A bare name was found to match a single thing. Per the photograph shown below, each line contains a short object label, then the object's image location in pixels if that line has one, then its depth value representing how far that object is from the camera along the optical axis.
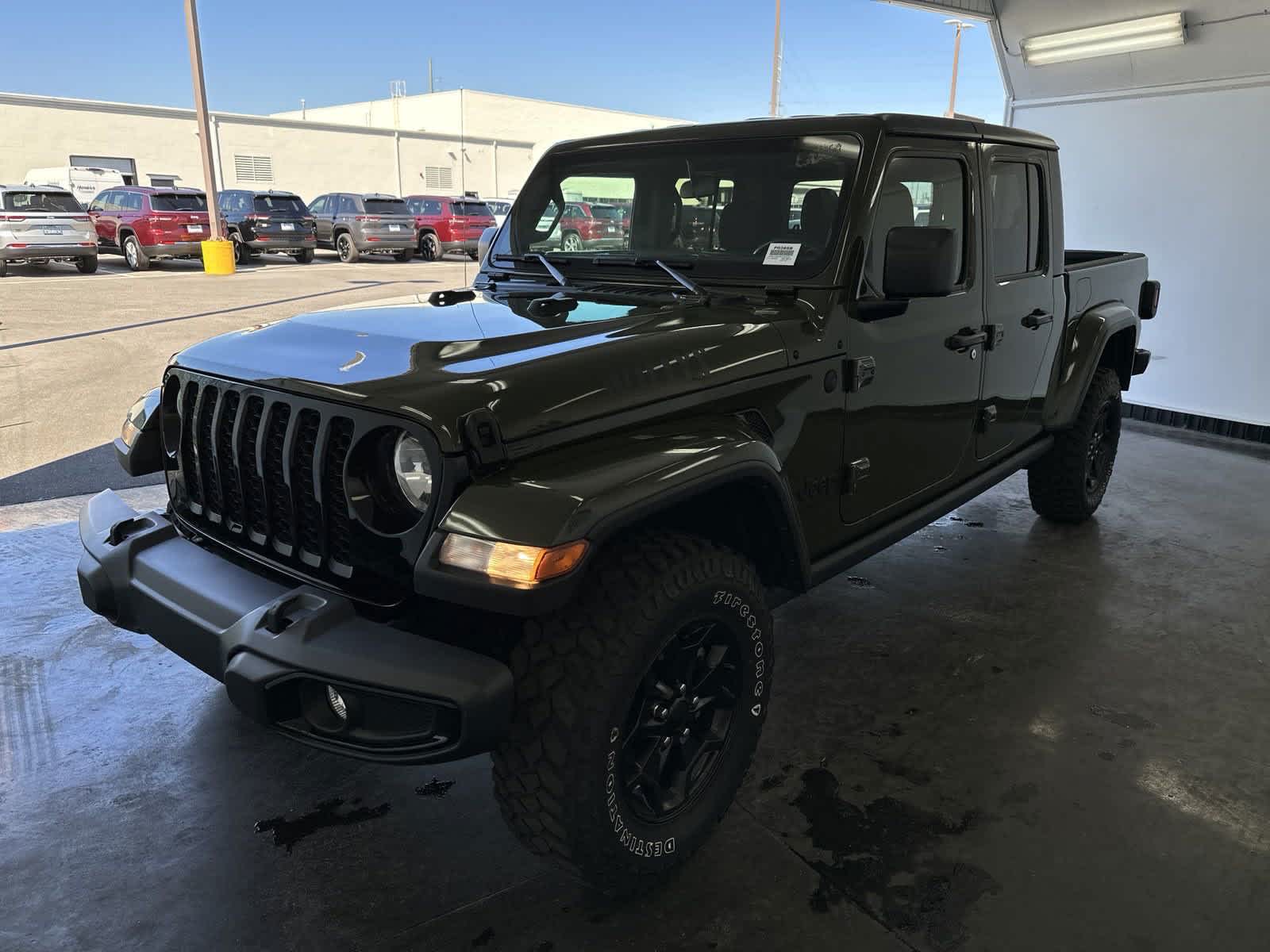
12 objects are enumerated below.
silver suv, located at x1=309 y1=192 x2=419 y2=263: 20.27
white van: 23.72
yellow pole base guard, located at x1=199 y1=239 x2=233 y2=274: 16.89
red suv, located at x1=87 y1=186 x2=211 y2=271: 17.58
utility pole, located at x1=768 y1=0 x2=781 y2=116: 24.92
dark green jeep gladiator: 1.82
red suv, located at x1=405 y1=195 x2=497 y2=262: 21.25
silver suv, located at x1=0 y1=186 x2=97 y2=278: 15.46
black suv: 19.53
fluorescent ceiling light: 6.33
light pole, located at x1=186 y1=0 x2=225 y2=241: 15.81
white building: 27.11
